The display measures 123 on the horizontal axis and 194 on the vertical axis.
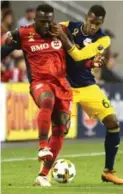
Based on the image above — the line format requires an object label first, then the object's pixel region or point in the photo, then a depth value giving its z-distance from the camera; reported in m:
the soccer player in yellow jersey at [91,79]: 19.61
